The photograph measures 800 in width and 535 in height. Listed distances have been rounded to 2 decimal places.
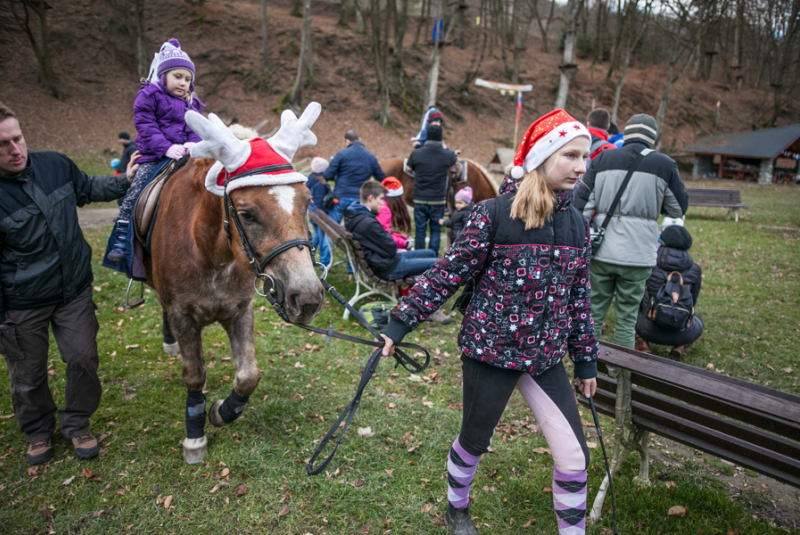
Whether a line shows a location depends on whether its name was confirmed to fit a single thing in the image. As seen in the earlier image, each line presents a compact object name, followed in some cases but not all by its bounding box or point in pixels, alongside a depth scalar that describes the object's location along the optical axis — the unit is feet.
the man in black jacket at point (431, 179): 26.66
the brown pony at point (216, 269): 7.52
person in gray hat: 13.93
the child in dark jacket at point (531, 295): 7.20
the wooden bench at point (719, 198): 44.73
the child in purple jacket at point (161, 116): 11.86
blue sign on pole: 61.33
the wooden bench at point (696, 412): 7.48
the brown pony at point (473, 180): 34.17
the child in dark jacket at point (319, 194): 26.55
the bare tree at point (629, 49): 92.24
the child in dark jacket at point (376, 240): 18.82
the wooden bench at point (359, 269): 19.22
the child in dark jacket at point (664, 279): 16.24
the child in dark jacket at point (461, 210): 23.57
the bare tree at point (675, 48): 81.71
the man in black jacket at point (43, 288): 9.85
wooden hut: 81.05
